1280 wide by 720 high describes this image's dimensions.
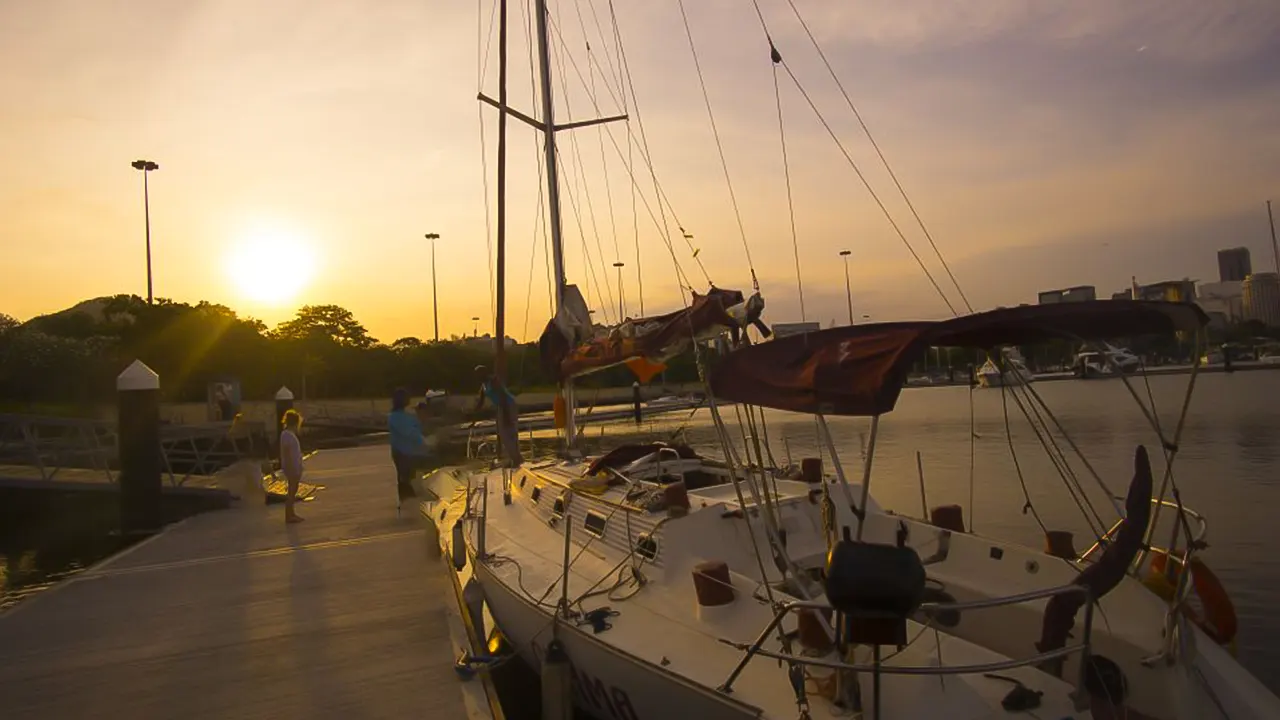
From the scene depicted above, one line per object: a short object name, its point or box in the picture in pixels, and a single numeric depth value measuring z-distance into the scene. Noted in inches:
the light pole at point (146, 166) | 1952.5
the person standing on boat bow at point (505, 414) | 461.7
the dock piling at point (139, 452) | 548.1
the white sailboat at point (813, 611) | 155.7
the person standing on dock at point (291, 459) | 509.7
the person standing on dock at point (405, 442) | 531.2
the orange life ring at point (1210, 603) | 200.2
